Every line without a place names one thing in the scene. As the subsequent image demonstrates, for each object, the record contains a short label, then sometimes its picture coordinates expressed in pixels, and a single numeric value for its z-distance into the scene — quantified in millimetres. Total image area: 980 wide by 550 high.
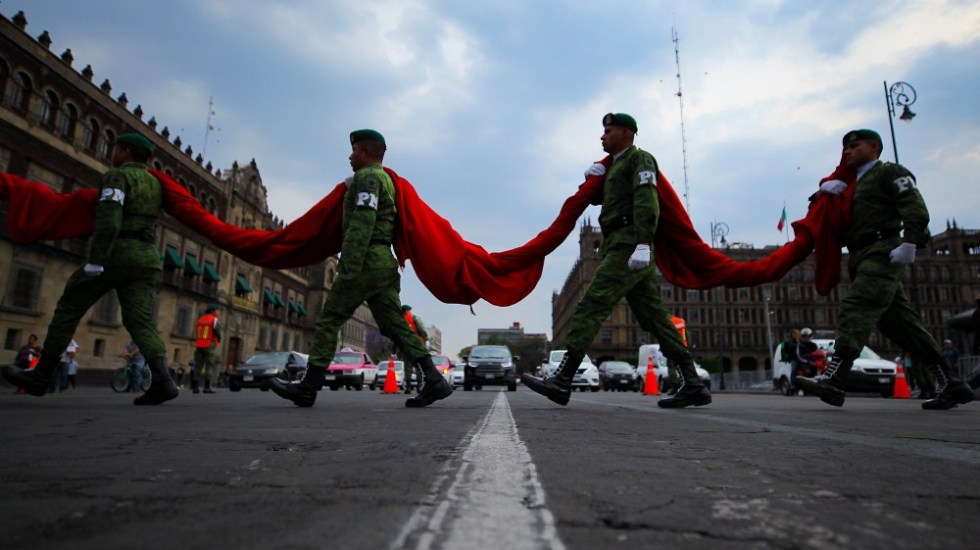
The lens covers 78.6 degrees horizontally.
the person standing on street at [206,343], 11711
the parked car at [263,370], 18203
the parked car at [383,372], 25531
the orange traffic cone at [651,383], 15027
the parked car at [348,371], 21203
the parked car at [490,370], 19062
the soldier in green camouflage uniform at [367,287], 4777
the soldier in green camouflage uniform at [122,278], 5078
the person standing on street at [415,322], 10789
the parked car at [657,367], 20734
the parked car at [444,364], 19178
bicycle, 15365
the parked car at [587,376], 22047
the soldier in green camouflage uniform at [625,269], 4875
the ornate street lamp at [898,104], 17719
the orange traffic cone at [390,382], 13539
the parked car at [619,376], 23984
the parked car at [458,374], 28238
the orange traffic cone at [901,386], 12219
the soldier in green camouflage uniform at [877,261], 4762
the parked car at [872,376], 14266
